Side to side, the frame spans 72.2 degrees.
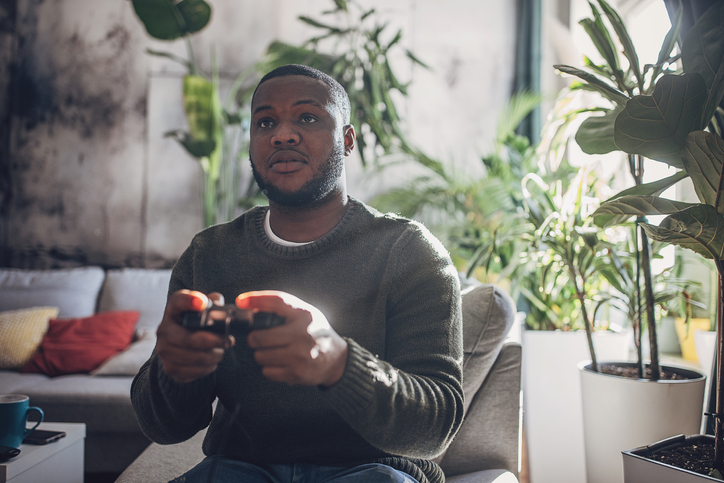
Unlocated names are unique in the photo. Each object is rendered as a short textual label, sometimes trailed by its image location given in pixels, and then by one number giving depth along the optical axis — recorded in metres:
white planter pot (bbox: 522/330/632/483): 1.65
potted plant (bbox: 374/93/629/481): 1.42
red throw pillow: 2.21
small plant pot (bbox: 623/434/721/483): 0.88
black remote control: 1.15
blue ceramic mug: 1.18
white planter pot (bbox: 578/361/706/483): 1.16
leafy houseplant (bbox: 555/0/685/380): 1.03
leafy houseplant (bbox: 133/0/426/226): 2.47
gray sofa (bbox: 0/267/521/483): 1.14
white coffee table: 1.16
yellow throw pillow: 2.23
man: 0.65
